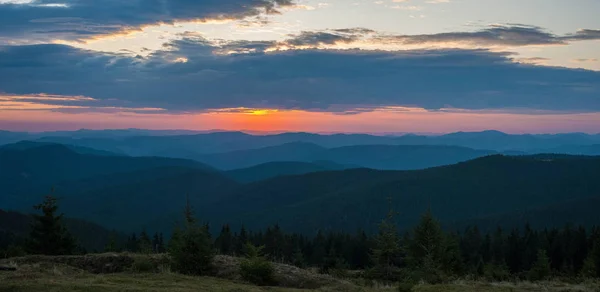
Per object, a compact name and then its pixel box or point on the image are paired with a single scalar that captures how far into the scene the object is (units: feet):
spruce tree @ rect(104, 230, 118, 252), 195.94
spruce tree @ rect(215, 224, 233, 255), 285.43
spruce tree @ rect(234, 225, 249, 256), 282.79
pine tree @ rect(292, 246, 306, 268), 202.76
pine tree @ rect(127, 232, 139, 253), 328.49
